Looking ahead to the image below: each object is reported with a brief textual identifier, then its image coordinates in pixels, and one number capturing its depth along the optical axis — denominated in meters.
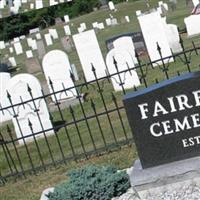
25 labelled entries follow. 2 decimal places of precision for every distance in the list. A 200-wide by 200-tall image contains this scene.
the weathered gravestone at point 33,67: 23.05
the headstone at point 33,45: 39.14
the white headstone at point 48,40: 39.12
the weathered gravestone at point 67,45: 29.31
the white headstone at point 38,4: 63.97
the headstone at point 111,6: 51.14
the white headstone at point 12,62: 31.02
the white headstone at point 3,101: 14.46
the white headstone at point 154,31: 16.53
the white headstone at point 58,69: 14.91
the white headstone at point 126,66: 14.25
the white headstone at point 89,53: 16.83
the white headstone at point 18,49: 39.56
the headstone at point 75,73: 17.46
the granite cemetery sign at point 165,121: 5.76
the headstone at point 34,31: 57.50
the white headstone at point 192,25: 21.31
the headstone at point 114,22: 39.84
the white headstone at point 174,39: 18.44
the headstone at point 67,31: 43.69
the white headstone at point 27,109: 11.16
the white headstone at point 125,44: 17.22
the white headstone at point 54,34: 42.88
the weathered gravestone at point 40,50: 29.58
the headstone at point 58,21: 59.64
